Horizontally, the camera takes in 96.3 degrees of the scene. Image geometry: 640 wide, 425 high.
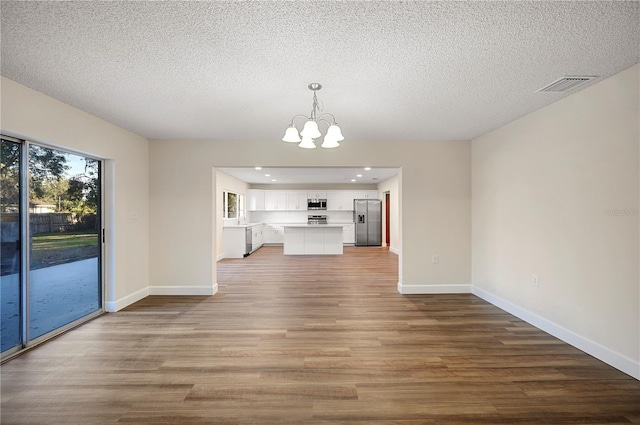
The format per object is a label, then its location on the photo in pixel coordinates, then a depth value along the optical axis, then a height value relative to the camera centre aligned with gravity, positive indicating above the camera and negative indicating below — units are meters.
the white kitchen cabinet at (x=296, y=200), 10.44 +0.53
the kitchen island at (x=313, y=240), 8.36 -0.75
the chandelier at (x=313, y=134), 2.39 +0.69
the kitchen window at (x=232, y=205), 7.97 +0.30
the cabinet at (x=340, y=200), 10.49 +0.52
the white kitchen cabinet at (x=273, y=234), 10.50 -0.71
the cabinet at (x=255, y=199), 10.27 +0.55
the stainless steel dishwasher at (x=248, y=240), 7.92 -0.72
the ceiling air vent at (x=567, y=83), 2.35 +1.11
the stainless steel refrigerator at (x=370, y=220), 10.23 -0.22
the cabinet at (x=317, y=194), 10.53 +0.75
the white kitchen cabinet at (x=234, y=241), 7.81 -0.71
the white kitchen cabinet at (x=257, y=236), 8.80 -0.71
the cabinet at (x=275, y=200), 10.38 +0.53
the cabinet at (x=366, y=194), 10.44 +0.72
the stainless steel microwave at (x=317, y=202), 10.51 +0.45
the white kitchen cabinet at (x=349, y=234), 10.41 -0.73
